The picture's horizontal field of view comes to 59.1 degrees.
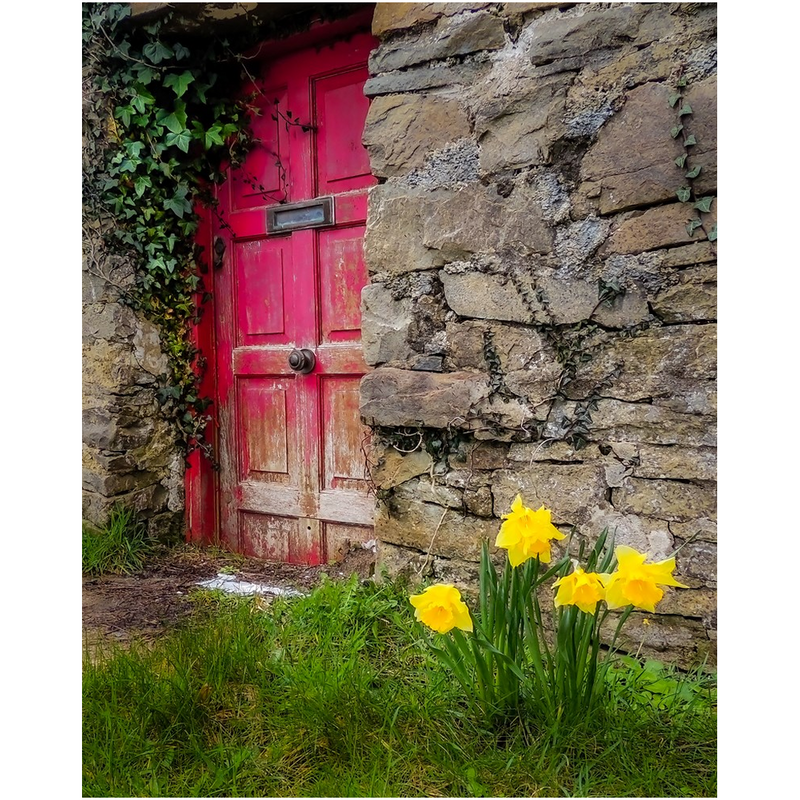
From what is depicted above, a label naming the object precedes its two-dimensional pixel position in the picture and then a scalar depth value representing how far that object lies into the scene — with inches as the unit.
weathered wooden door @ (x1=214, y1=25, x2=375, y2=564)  119.1
